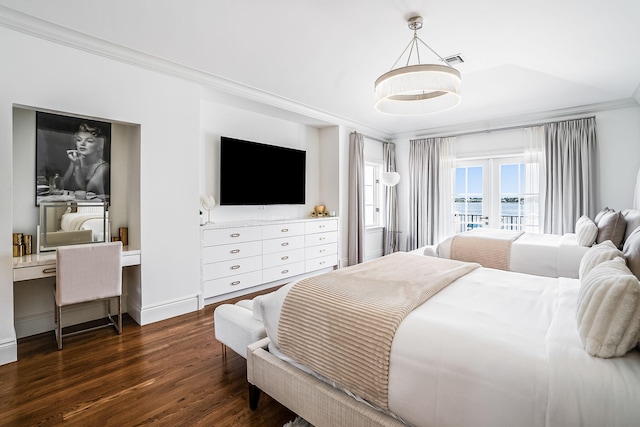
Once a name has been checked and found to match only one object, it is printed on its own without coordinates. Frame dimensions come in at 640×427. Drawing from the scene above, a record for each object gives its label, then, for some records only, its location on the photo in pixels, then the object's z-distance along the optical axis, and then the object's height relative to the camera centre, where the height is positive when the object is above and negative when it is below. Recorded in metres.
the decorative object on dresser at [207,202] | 3.62 +0.17
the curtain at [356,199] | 5.19 +0.28
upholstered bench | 1.90 -0.73
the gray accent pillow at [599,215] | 3.43 -0.01
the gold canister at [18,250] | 2.50 -0.28
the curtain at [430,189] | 5.60 +0.50
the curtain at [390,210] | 6.07 +0.11
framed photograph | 2.65 +0.53
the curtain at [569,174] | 4.24 +0.60
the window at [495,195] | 4.86 +0.36
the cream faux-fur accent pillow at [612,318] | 1.02 -0.36
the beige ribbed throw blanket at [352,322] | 1.28 -0.50
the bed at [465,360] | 0.96 -0.54
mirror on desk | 2.66 -0.07
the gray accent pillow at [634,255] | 1.49 -0.21
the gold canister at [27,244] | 2.57 -0.24
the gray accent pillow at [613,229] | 2.79 -0.13
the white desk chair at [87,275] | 2.41 -0.49
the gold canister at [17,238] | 2.51 -0.19
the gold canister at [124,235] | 3.07 -0.19
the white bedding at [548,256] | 3.14 -0.44
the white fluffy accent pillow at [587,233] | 3.04 -0.18
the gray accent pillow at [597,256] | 1.63 -0.23
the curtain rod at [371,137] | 5.47 +1.51
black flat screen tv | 3.95 +0.60
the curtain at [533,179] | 4.68 +0.56
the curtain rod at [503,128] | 4.47 +1.43
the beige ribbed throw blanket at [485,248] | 3.51 -0.39
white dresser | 3.48 -0.50
